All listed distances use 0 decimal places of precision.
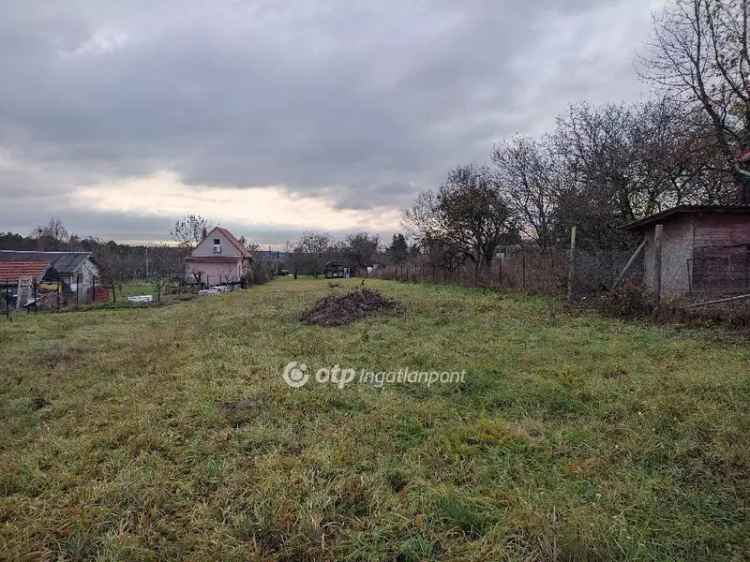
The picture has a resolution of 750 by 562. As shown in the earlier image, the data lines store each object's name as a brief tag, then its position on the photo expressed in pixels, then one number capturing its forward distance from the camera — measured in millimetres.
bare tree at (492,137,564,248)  17984
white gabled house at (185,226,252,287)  32438
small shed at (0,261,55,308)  14672
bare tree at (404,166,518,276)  19625
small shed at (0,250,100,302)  17969
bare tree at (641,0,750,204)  11711
